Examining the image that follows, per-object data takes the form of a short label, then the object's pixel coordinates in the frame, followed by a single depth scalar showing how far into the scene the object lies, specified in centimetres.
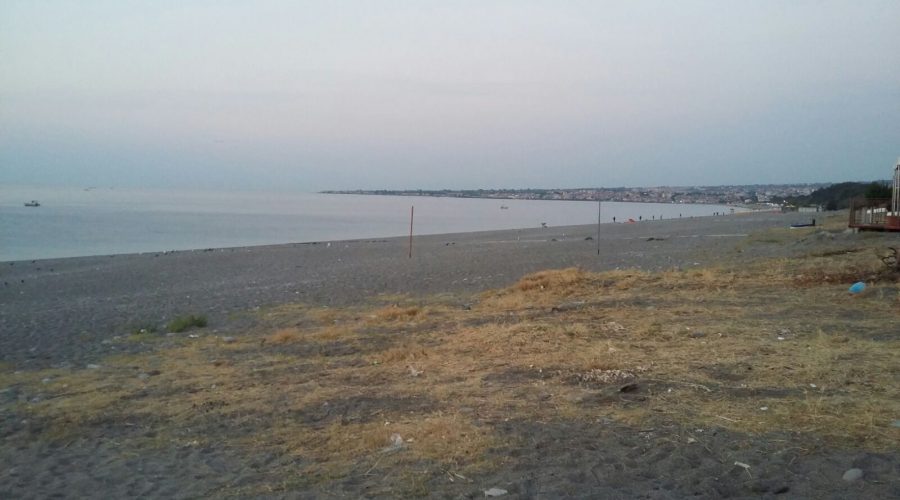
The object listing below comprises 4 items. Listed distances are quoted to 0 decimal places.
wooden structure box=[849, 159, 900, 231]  2055
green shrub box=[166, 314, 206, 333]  1235
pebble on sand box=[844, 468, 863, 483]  437
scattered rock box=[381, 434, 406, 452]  548
